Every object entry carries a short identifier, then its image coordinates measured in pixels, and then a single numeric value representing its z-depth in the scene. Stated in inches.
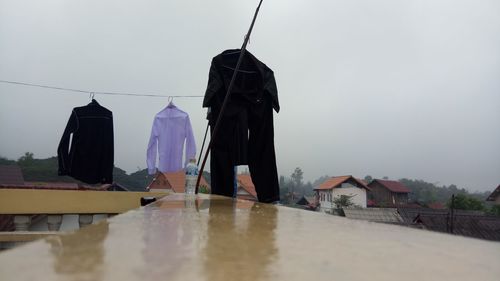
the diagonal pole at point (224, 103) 88.0
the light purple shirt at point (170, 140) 165.3
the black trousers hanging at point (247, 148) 97.8
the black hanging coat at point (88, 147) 149.7
